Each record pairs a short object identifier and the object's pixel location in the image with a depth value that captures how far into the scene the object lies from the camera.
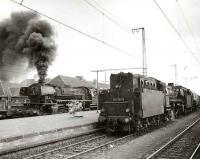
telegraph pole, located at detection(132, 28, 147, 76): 25.82
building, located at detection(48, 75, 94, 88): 54.35
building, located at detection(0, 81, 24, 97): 25.89
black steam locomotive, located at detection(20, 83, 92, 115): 24.38
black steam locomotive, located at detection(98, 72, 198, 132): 14.57
